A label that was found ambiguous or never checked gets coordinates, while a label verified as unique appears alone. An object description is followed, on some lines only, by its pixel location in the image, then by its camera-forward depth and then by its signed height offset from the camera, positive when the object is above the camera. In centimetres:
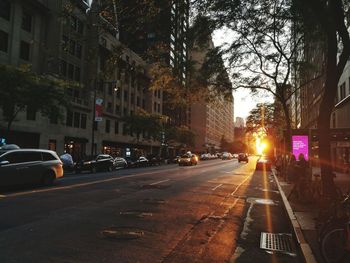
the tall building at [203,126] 14500 +1294
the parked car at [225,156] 10356 +113
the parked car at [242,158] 7237 +50
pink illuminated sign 2445 +116
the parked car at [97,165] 3144 -67
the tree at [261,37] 1182 +613
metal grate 773 -172
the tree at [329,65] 973 +259
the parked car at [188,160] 5131 -7
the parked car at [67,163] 3178 -55
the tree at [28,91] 2509 +431
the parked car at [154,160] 5370 -21
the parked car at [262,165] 4172 -39
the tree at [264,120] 6090 +705
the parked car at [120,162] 3961 -47
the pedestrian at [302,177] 1418 -55
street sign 4010 +502
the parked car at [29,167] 1578 -50
